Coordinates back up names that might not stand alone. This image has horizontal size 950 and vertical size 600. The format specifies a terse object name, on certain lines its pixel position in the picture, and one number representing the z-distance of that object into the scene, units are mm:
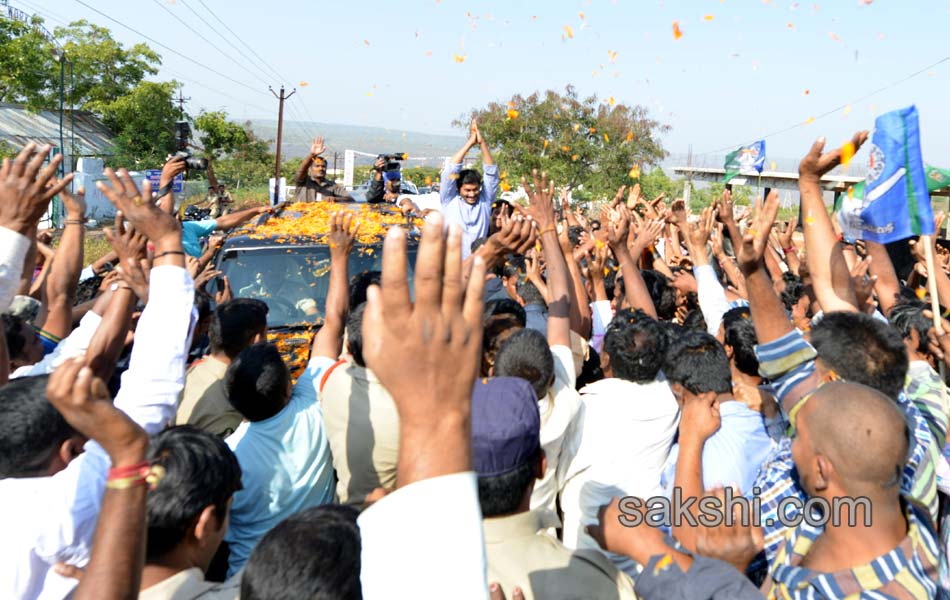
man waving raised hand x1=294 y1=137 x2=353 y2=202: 8453
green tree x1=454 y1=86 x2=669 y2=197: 21578
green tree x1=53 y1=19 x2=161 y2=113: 42906
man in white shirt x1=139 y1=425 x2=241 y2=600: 2033
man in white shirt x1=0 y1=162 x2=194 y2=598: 1920
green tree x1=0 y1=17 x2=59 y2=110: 37500
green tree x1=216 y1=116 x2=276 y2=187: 50812
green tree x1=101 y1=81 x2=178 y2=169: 41188
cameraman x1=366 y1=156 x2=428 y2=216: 9737
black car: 5422
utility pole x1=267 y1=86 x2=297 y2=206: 37000
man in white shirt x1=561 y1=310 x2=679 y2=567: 3021
